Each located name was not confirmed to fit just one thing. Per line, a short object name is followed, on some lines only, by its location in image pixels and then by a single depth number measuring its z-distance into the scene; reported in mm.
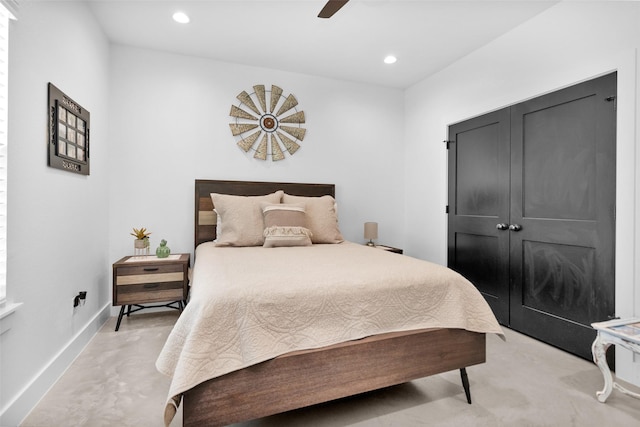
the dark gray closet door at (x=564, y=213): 2264
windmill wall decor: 3668
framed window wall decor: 2014
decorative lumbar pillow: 2873
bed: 1330
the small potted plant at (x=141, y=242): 3097
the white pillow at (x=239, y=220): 2947
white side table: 1732
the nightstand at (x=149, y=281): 2751
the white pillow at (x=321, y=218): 3193
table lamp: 3910
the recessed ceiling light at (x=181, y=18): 2714
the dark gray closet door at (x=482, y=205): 3025
